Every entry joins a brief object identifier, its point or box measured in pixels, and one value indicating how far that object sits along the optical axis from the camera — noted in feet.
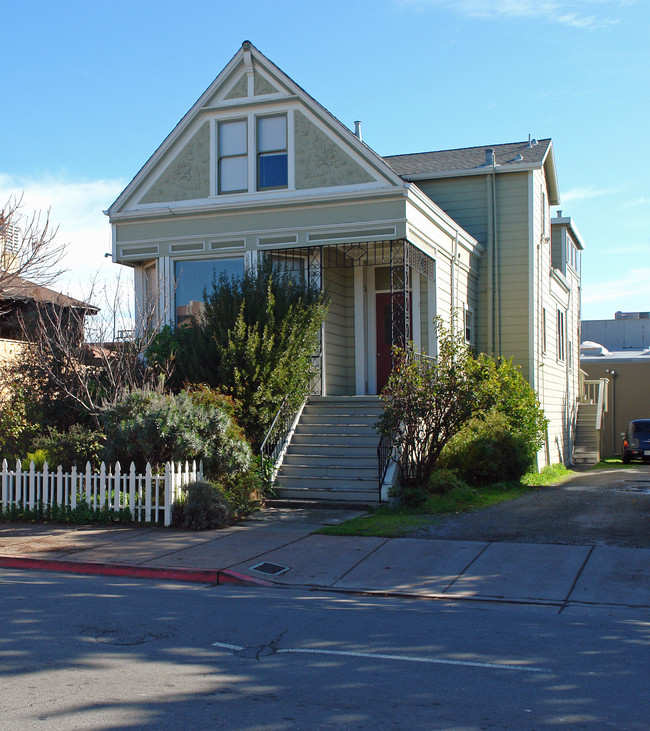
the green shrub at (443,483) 47.57
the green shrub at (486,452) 54.03
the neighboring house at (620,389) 121.49
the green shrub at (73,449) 46.06
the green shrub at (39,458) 46.85
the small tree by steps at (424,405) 45.73
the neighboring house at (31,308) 50.47
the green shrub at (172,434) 41.55
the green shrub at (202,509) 39.40
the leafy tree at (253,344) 48.34
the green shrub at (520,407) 56.76
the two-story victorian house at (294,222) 55.06
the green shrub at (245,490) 42.45
